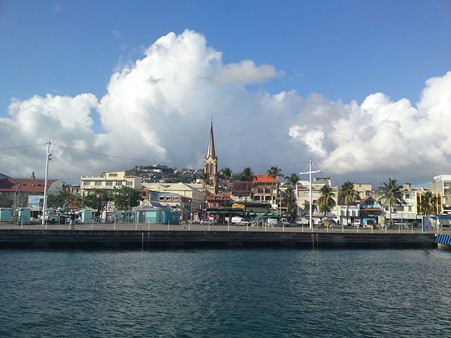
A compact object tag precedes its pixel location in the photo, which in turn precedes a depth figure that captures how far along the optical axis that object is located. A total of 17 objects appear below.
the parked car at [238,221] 89.43
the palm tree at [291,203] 119.49
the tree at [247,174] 171.25
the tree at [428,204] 116.06
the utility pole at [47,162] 69.86
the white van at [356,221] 110.75
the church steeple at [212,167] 166.62
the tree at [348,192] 106.55
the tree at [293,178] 124.44
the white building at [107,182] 151.88
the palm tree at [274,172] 142.75
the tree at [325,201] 106.69
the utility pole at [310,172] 76.31
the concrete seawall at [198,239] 52.78
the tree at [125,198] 109.69
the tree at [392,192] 102.25
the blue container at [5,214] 85.80
